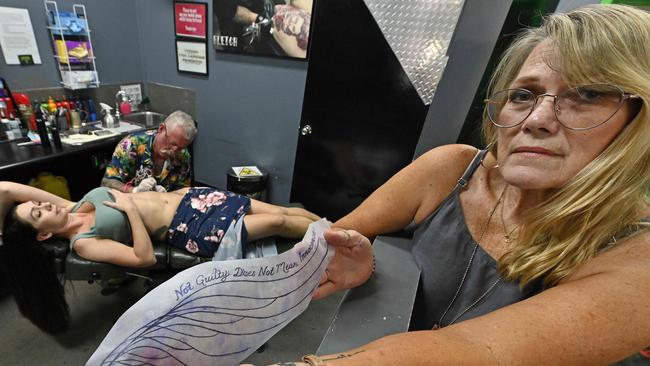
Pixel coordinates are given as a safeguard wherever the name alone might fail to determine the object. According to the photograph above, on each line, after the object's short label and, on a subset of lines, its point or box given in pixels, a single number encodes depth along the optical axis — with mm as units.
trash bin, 2764
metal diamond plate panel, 1552
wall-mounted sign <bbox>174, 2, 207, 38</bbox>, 2707
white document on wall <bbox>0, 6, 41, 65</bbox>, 2096
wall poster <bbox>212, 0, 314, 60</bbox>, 2387
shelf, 2332
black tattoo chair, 1498
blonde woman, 407
